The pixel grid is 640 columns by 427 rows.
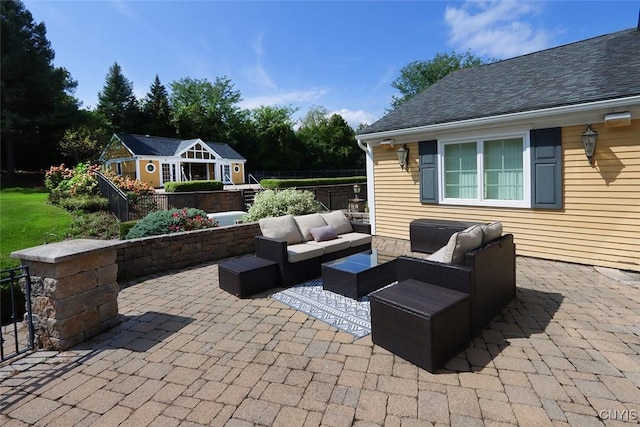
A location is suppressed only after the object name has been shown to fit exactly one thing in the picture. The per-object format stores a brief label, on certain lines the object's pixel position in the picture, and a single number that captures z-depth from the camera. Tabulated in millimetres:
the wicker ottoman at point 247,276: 4352
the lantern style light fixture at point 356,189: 10998
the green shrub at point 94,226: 8180
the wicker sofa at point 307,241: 4766
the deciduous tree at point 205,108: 37188
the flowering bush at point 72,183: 11609
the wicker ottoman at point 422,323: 2561
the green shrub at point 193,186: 19000
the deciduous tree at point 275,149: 36531
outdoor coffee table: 4102
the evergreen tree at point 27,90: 20344
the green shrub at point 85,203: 10266
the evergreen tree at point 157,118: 37125
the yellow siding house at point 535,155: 5078
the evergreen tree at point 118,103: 36406
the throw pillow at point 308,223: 5552
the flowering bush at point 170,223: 6176
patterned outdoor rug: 3441
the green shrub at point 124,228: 6828
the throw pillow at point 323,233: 5434
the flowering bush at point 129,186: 11948
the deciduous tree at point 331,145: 38281
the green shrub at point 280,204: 8000
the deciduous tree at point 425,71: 35625
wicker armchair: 2977
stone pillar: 3078
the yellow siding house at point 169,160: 24375
